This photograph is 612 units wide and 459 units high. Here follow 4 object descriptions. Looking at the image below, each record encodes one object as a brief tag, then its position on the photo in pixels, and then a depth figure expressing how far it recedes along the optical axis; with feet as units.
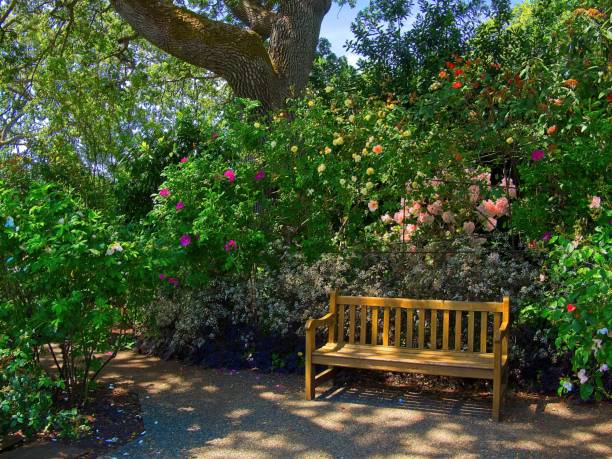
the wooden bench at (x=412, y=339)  15.71
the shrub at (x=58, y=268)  13.74
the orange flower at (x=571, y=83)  18.48
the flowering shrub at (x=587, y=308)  11.10
